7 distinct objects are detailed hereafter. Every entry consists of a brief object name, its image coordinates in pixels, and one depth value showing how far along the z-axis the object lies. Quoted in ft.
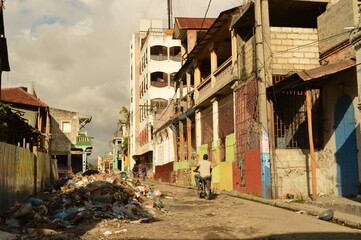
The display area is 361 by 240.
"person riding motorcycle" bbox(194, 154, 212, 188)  48.16
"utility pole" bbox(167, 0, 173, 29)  168.26
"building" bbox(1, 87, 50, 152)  125.59
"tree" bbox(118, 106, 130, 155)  193.24
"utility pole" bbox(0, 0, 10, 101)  79.20
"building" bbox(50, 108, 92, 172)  150.41
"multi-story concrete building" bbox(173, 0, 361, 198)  43.93
